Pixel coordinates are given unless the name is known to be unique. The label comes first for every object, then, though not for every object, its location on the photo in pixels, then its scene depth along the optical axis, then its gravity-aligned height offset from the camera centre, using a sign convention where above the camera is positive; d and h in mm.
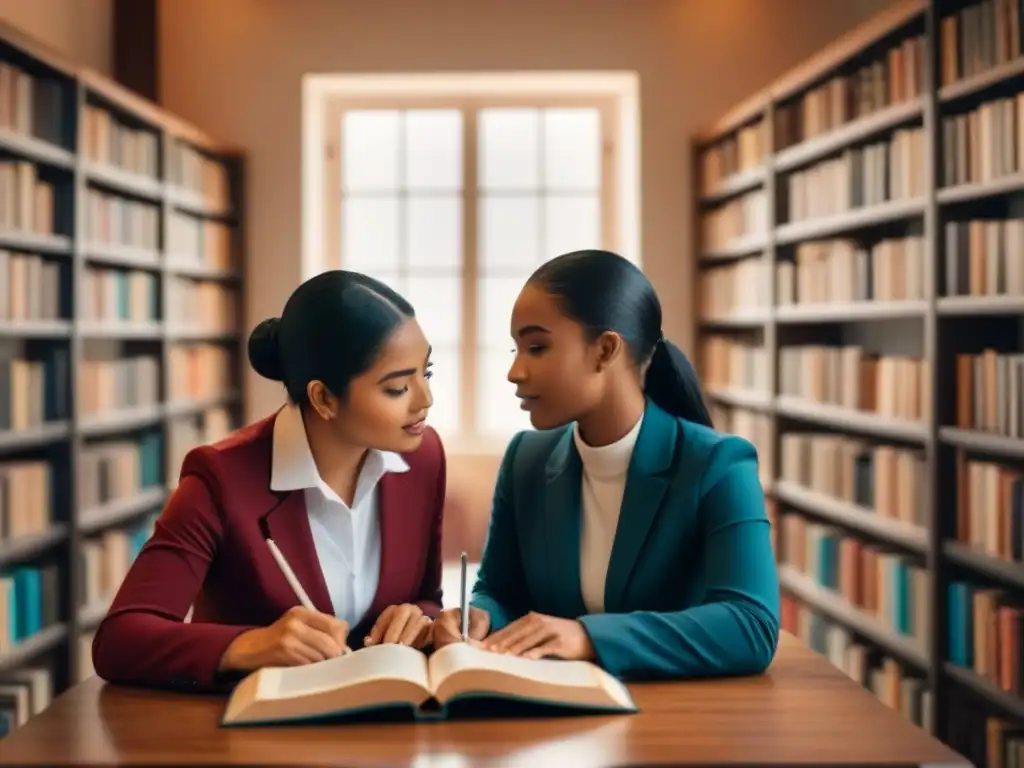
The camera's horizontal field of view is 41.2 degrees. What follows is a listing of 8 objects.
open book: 1569 -383
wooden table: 1459 -425
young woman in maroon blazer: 1854 -218
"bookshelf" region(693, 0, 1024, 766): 3666 +31
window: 7012 +814
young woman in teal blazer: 1858 -211
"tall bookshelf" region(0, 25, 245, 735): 4250 +95
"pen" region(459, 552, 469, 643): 1827 -341
